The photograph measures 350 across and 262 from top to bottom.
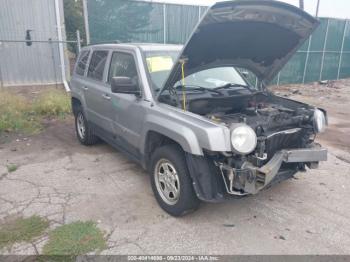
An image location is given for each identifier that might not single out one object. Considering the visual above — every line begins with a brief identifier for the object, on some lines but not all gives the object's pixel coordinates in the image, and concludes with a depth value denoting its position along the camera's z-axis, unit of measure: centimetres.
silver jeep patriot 298
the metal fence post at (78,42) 889
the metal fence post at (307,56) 1434
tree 1656
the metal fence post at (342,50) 1577
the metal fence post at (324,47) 1502
